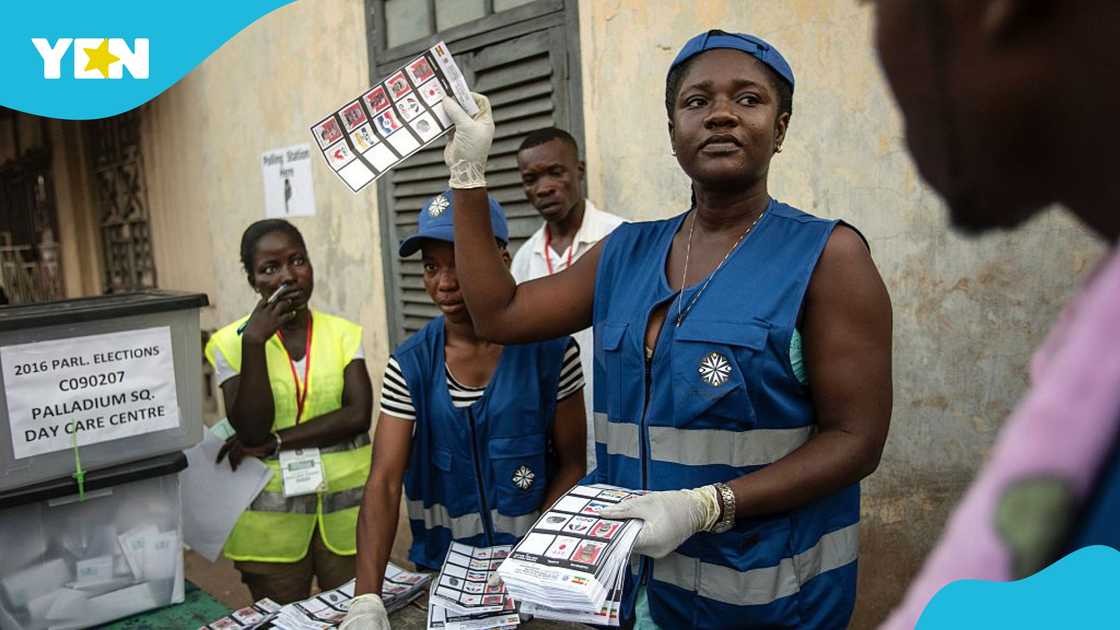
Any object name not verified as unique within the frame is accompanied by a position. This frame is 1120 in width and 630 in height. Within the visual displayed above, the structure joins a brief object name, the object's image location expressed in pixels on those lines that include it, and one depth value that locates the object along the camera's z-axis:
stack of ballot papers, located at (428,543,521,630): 1.61
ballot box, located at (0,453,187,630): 1.83
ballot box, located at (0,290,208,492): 1.79
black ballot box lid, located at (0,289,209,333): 1.80
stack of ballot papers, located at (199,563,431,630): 1.70
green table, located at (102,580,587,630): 1.96
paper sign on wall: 5.10
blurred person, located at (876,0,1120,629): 0.39
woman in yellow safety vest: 2.42
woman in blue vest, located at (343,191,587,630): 1.87
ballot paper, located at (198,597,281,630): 1.78
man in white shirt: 3.00
